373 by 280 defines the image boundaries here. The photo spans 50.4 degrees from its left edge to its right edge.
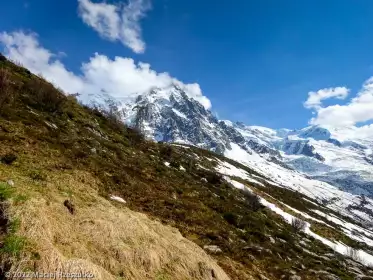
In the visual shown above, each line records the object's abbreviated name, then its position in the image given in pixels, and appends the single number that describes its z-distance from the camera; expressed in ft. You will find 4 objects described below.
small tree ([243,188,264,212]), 185.60
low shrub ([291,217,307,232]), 214.32
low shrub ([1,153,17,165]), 68.19
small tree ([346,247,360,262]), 239.89
